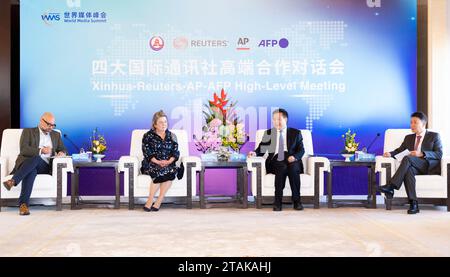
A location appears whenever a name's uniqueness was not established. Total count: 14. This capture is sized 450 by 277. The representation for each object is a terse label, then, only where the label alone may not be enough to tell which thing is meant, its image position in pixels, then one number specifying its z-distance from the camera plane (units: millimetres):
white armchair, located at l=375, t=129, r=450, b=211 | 5895
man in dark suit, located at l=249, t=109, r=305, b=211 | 5941
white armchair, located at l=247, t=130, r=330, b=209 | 6047
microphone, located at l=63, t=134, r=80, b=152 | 6941
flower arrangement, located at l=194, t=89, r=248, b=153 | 6324
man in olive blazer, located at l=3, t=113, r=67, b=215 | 5742
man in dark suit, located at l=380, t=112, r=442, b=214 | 5781
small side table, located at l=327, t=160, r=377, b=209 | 6211
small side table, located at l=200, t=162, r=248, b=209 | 6164
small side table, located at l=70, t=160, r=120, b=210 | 6125
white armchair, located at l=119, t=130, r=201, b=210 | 6000
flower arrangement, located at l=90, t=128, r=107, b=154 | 6254
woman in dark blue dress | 5906
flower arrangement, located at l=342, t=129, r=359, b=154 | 6301
